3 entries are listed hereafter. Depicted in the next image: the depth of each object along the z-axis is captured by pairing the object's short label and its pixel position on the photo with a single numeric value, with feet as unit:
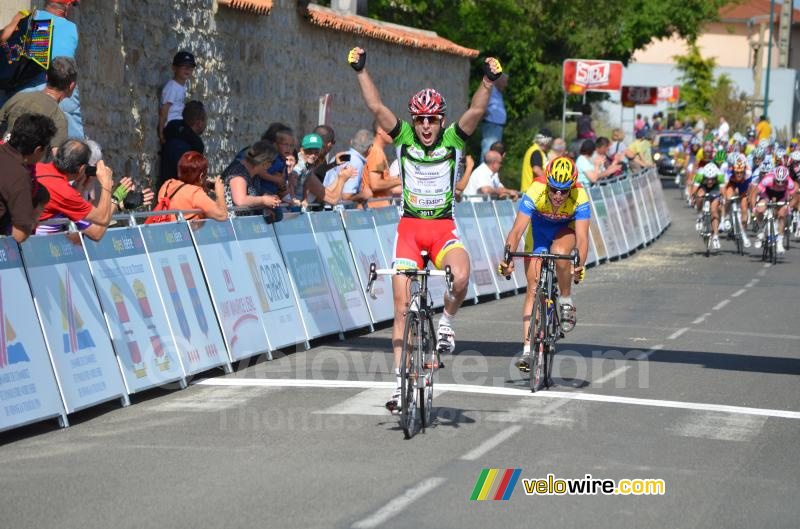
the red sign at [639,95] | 244.42
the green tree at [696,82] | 307.99
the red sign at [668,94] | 273.54
